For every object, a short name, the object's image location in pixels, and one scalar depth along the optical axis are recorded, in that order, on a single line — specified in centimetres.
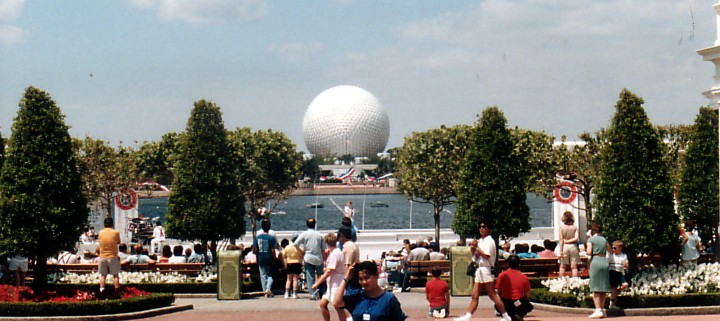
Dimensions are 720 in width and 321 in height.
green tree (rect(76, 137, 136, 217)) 4775
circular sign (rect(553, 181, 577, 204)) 3485
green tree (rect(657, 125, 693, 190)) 3948
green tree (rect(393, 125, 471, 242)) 5138
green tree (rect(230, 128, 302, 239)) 5512
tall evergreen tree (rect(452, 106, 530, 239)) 2375
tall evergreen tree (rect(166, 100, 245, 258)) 2322
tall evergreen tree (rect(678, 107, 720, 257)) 2495
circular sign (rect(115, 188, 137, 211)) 3588
